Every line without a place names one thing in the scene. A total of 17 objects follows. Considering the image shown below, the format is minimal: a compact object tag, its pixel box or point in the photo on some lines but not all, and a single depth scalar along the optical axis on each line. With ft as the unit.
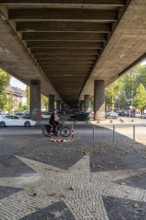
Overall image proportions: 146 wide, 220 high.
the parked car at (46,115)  160.97
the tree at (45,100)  363.07
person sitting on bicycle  57.52
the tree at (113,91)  254.06
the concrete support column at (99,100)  125.29
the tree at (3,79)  131.64
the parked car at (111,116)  175.05
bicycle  58.22
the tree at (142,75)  302.86
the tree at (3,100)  161.17
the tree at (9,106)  193.14
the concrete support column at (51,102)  222.30
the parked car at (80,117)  141.97
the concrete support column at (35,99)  123.27
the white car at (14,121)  96.59
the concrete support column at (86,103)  232.10
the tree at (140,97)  264.72
